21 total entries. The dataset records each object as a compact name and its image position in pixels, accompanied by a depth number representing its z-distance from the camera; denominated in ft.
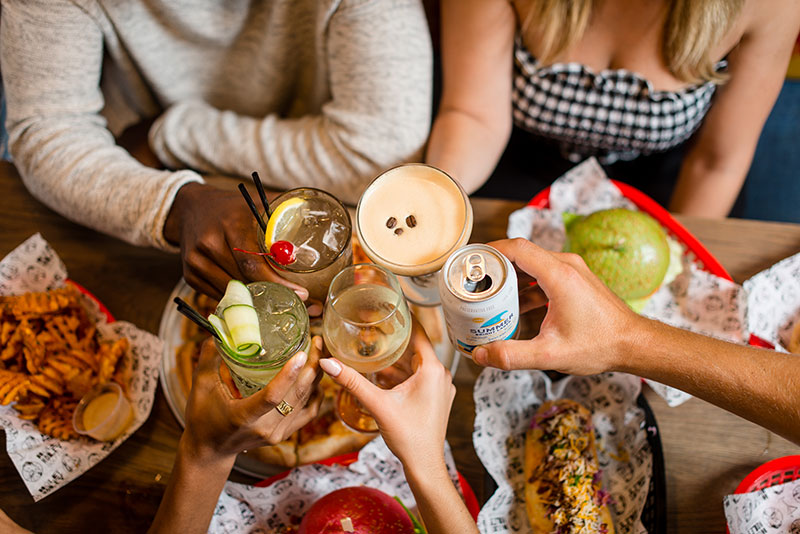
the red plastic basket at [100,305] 4.12
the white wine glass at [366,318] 2.95
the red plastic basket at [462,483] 3.54
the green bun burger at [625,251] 3.93
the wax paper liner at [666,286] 3.92
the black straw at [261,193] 3.02
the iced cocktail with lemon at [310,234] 3.17
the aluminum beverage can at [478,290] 2.64
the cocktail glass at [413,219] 3.21
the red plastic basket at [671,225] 4.11
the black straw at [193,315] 2.60
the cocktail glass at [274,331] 2.88
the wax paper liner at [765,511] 3.32
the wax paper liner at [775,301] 3.96
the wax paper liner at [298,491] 3.53
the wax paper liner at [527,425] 3.50
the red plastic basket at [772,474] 3.42
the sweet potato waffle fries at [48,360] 3.62
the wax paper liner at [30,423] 3.52
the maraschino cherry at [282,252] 2.94
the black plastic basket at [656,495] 3.20
